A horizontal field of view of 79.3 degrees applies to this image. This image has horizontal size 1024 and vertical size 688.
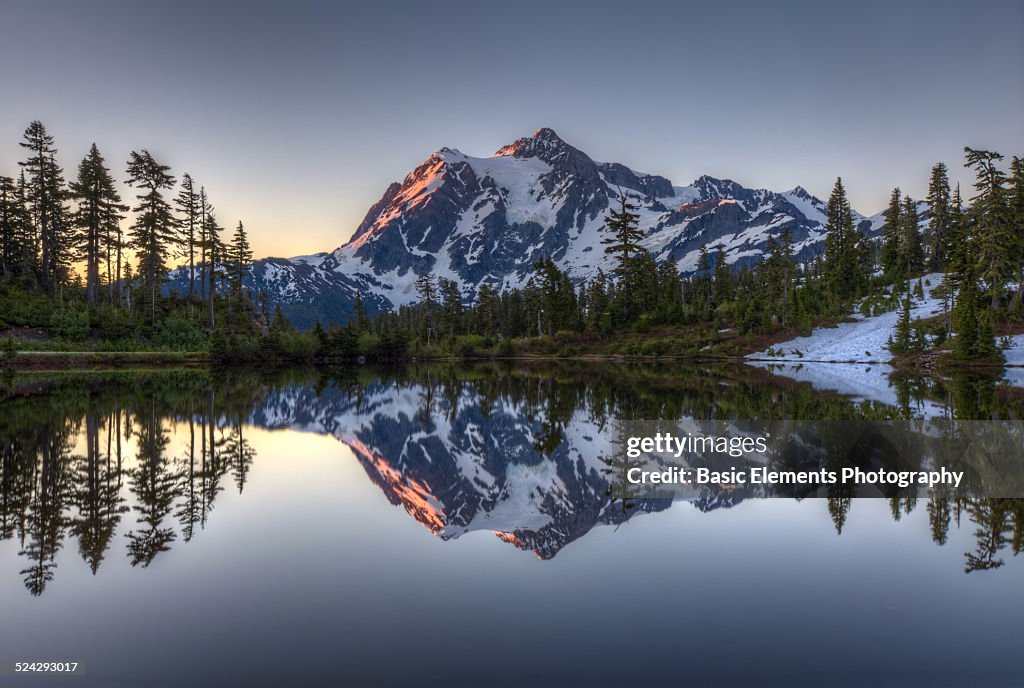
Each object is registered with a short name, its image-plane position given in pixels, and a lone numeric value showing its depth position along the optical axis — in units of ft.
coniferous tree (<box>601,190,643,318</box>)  259.80
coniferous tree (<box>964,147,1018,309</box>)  184.34
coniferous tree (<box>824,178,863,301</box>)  264.72
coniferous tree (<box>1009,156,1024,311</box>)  189.78
